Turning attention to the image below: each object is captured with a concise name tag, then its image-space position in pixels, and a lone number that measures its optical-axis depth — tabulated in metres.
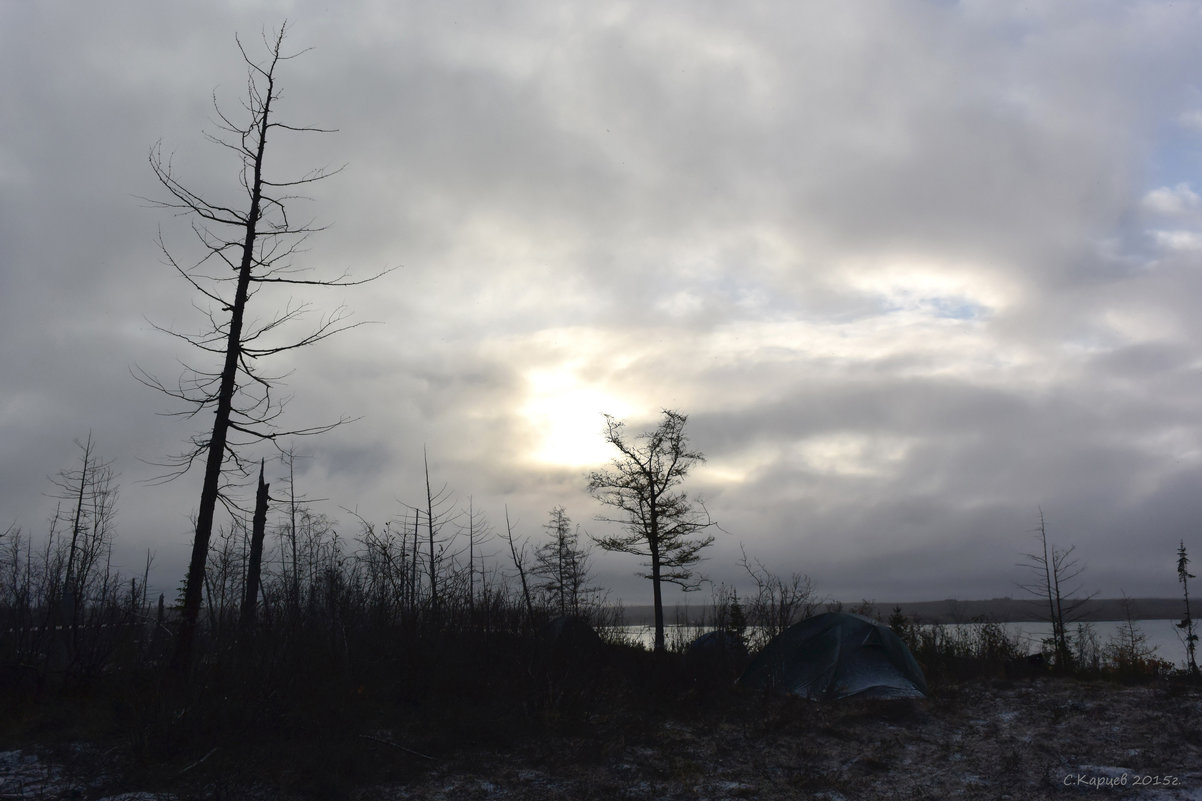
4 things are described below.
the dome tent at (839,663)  15.14
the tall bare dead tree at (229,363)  12.60
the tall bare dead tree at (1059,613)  20.42
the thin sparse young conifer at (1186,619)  29.52
